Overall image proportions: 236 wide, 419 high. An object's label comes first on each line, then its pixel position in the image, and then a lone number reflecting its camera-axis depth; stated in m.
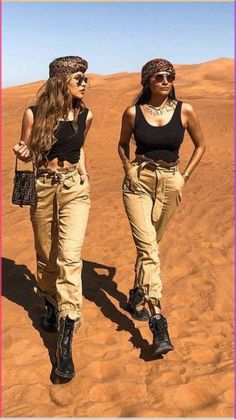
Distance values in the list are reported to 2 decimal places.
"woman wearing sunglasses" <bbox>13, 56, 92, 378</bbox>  3.41
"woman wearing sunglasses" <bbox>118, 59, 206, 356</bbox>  3.64
